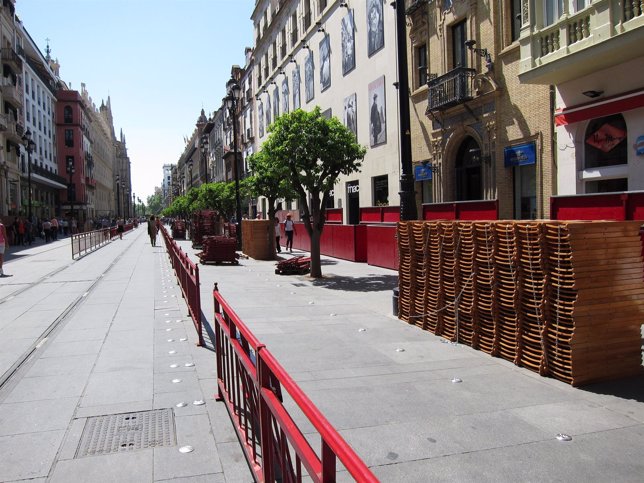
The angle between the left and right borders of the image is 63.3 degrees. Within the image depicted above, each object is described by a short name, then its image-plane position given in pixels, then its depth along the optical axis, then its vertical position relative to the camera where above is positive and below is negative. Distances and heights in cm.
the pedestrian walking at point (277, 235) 2266 -72
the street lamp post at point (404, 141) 914 +128
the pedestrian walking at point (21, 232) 3362 -28
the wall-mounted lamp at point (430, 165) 1652 +153
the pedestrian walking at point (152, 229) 3257 -40
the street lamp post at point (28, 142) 3531 +583
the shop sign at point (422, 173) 1703 +135
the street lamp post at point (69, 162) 7093 +872
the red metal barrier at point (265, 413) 197 -100
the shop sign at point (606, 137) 1033 +141
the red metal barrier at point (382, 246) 1616 -103
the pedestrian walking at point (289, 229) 2442 -51
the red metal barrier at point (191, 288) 721 -108
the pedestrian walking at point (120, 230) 4533 -52
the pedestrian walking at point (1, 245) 1638 -53
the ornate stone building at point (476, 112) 1280 +273
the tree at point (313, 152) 1420 +179
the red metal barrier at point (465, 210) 1375 +5
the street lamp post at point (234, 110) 2444 +533
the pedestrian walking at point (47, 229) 3850 -18
